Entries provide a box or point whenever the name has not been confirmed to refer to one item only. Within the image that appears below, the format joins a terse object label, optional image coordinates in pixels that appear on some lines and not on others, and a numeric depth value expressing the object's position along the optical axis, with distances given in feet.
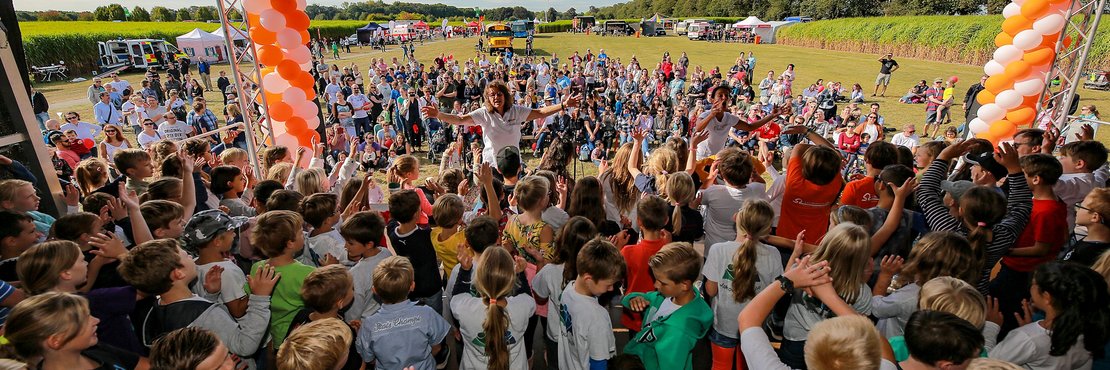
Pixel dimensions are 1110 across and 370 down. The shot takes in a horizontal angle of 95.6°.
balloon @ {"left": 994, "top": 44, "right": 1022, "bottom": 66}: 24.39
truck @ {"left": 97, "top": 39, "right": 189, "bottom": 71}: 99.86
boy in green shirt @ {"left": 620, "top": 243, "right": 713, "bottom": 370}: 8.00
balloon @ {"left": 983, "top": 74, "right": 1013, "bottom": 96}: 24.79
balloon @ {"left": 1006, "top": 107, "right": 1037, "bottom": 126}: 24.14
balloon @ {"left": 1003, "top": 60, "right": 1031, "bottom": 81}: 24.11
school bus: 127.24
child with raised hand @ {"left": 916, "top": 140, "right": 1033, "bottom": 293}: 9.80
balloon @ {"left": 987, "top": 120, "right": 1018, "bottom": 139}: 24.80
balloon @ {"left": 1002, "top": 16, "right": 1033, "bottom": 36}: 24.03
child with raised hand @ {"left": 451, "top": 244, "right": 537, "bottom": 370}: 8.02
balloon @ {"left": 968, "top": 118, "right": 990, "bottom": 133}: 25.48
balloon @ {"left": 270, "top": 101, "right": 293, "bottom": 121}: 23.93
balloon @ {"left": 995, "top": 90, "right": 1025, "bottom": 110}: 24.27
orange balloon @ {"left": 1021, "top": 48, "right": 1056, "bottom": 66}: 23.49
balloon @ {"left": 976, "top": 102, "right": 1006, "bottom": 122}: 24.90
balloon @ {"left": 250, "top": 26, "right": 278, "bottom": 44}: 22.62
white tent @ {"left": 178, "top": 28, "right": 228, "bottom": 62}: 94.38
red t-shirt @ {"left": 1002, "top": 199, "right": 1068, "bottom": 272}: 10.96
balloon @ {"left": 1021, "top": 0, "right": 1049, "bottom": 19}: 22.91
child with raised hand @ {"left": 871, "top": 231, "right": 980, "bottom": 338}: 8.40
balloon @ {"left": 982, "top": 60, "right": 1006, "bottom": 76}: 25.05
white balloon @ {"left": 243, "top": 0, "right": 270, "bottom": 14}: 22.12
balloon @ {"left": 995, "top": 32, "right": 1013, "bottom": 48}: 25.03
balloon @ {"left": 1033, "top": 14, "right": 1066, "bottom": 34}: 22.81
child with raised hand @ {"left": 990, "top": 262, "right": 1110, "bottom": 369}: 7.18
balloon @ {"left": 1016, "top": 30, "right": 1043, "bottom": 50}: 23.45
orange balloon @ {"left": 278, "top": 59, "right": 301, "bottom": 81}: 23.82
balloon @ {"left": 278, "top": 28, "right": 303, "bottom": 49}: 23.15
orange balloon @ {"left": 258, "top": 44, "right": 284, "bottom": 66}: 23.18
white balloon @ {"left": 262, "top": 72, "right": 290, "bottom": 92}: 23.73
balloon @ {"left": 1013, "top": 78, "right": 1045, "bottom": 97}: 24.00
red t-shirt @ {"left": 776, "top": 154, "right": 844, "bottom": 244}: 11.78
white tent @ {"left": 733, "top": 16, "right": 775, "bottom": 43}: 172.93
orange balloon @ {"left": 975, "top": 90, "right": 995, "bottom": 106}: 25.72
